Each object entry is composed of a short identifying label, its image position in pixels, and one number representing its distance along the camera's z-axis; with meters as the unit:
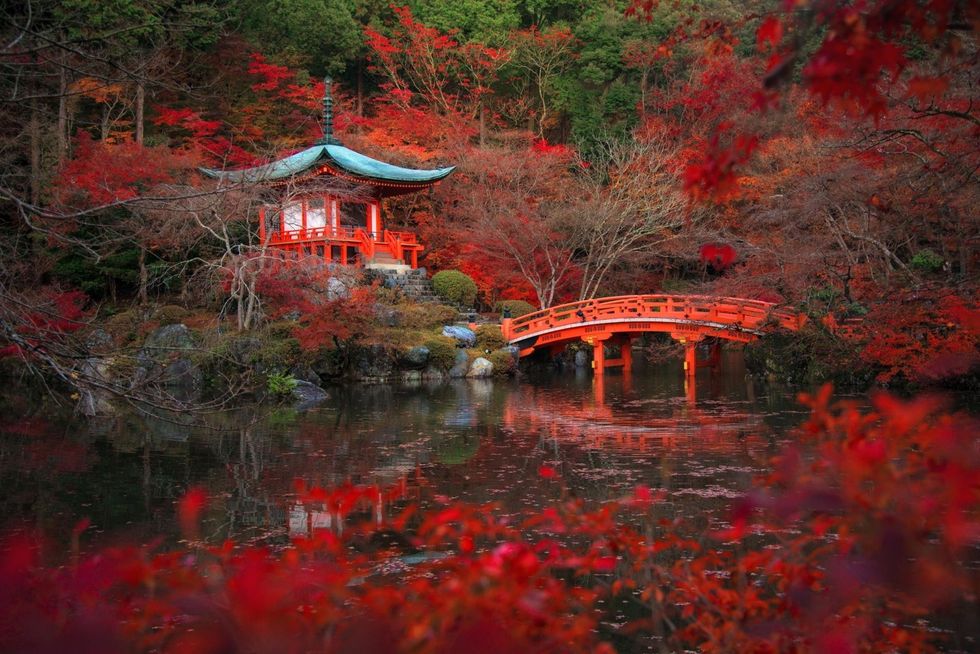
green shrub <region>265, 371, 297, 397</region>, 15.35
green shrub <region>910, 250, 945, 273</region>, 13.66
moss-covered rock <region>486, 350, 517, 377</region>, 19.42
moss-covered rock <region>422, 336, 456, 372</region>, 18.55
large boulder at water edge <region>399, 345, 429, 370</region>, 18.14
